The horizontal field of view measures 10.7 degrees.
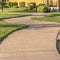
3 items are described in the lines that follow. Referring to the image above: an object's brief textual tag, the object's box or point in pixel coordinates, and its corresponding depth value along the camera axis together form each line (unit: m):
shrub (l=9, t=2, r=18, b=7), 51.33
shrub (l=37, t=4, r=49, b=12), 36.41
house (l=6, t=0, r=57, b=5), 46.98
